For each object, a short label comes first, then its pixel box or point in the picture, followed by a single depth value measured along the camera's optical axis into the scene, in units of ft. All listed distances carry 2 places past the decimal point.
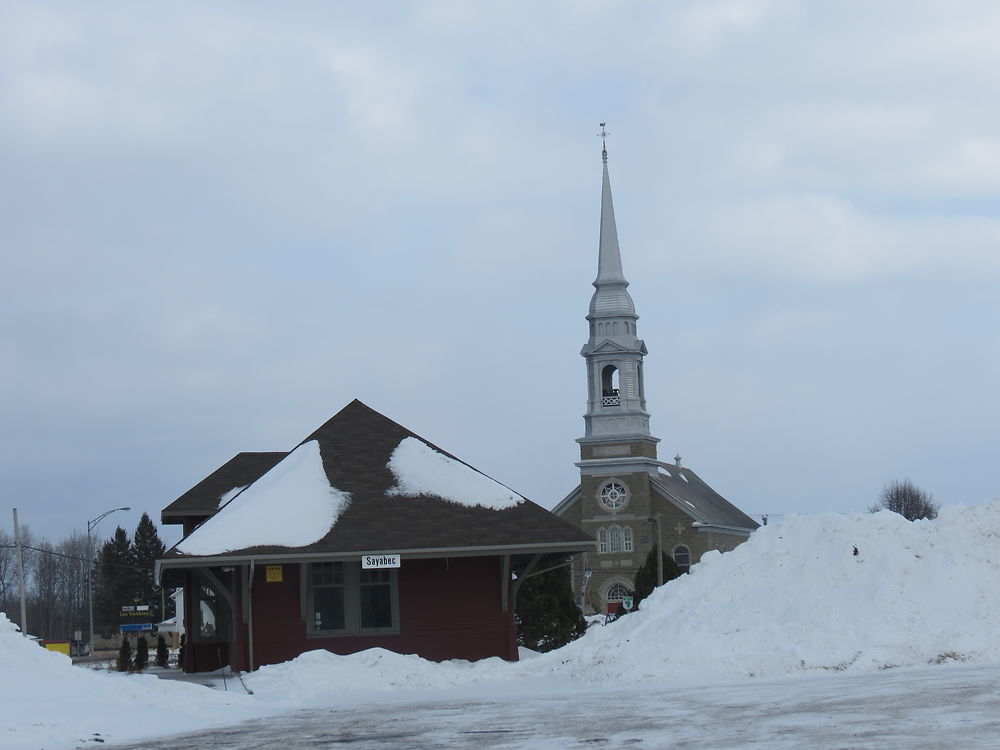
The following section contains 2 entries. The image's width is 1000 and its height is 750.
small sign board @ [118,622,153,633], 271.53
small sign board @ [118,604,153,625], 305.55
